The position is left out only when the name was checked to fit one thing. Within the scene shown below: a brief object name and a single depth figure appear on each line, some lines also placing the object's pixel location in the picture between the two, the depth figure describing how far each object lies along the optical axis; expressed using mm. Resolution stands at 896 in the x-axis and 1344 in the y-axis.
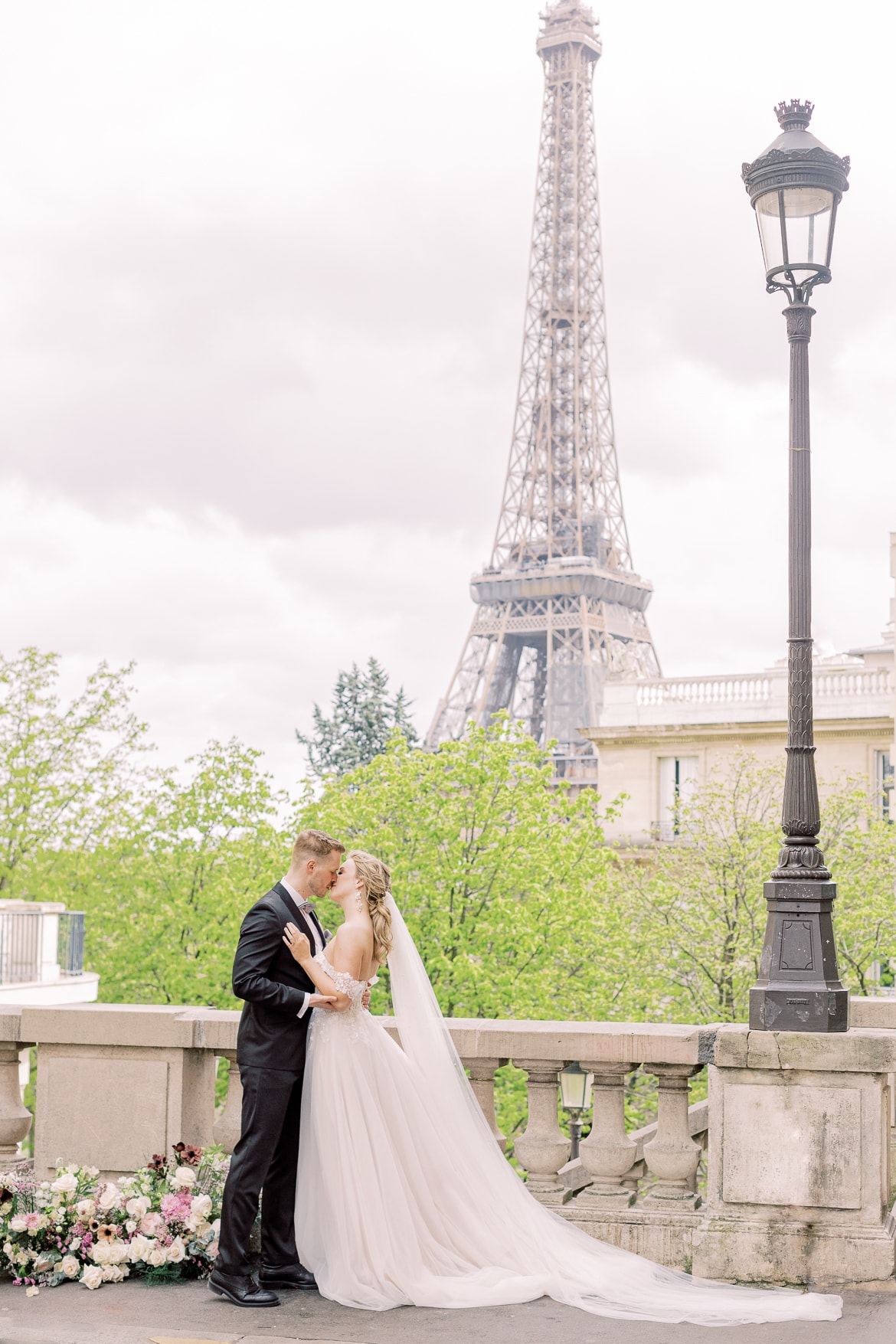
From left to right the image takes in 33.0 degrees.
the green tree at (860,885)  27984
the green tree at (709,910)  26875
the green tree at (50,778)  36562
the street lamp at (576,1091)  10802
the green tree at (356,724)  61625
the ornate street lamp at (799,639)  7266
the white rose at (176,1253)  7133
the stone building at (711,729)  42344
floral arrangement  7133
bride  6812
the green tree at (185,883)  31562
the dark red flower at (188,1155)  7608
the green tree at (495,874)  27266
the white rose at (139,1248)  7109
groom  6891
